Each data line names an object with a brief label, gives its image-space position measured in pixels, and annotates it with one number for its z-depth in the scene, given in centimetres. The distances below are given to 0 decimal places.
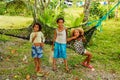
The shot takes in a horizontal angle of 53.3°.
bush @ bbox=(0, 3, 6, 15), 655
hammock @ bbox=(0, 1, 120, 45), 265
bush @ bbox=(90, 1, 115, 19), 665
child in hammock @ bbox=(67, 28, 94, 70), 239
